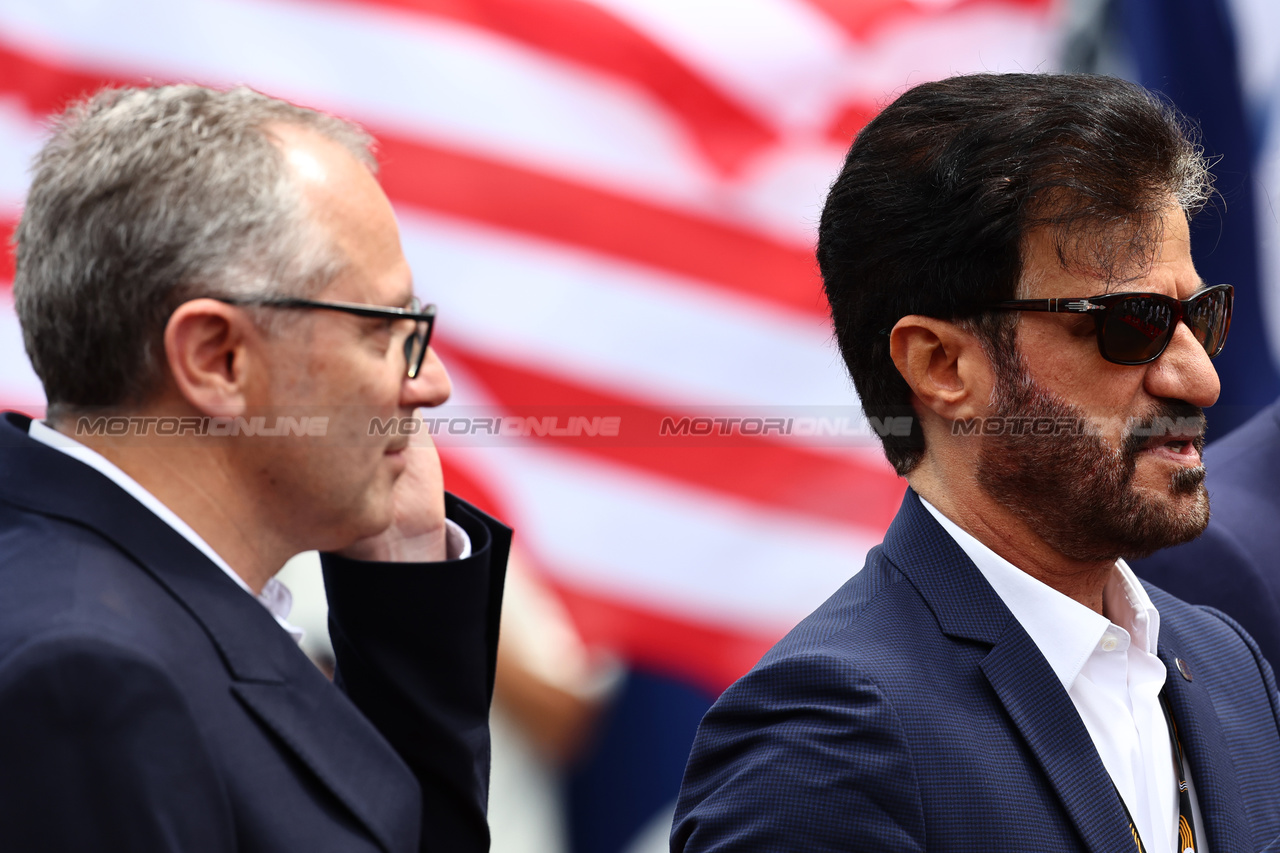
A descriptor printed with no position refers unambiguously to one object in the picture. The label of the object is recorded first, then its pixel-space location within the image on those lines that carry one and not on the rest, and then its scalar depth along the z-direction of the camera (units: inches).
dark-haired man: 317.3
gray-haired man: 312.5
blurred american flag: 388.8
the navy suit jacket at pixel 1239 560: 330.4
